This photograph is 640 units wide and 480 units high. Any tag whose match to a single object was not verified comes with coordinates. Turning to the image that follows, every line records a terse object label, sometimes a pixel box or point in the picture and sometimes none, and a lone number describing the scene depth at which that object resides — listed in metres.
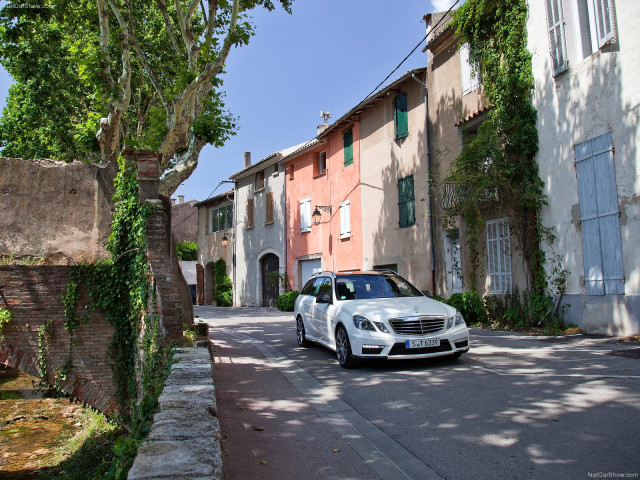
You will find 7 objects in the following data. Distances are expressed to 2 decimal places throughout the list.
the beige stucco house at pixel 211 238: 33.41
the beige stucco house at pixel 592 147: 9.98
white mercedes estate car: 7.59
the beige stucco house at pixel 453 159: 13.95
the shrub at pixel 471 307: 13.80
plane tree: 10.93
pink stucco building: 21.50
